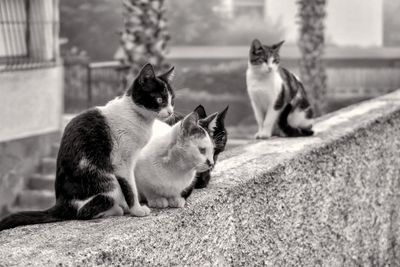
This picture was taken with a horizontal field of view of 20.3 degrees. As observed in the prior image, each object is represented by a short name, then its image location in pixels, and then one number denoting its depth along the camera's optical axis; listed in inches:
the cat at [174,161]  160.1
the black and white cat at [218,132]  174.3
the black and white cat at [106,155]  147.8
